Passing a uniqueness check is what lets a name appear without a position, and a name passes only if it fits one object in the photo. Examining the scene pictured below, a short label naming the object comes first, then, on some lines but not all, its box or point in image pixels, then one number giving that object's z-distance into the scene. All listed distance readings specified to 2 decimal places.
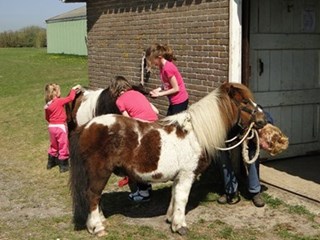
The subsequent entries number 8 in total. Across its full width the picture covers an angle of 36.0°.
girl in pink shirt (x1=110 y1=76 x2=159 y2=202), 5.60
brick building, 6.53
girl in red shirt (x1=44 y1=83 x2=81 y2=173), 7.91
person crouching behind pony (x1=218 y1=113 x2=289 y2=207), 5.69
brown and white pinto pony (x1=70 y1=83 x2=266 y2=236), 4.89
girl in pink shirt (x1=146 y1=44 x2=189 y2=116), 5.92
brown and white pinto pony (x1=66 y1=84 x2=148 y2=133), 6.76
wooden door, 6.79
